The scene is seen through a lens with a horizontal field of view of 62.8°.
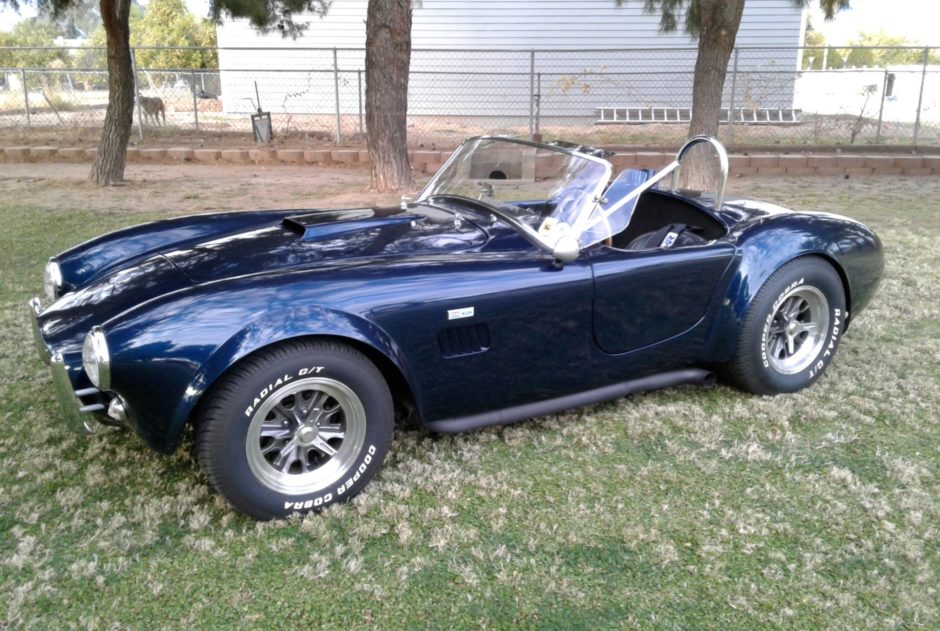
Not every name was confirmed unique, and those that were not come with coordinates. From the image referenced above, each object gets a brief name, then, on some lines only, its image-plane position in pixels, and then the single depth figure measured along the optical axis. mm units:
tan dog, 15797
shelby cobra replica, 2602
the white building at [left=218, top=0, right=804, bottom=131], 17484
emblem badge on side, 2926
